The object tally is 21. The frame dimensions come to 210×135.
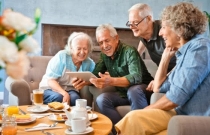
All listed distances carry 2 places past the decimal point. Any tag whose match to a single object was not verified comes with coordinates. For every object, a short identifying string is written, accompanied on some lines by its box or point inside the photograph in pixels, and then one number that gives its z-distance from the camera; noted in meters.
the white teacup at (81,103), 1.75
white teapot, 1.57
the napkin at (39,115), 1.80
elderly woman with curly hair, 1.54
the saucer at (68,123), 1.58
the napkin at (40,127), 1.52
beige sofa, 1.21
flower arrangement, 0.55
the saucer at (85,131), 1.42
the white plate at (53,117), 1.70
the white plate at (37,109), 1.93
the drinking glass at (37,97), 1.93
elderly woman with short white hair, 2.55
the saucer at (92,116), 1.74
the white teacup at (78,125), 1.41
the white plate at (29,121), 1.61
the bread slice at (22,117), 1.65
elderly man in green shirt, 2.39
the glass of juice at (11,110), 1.77
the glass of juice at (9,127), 1.37
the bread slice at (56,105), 1.97
